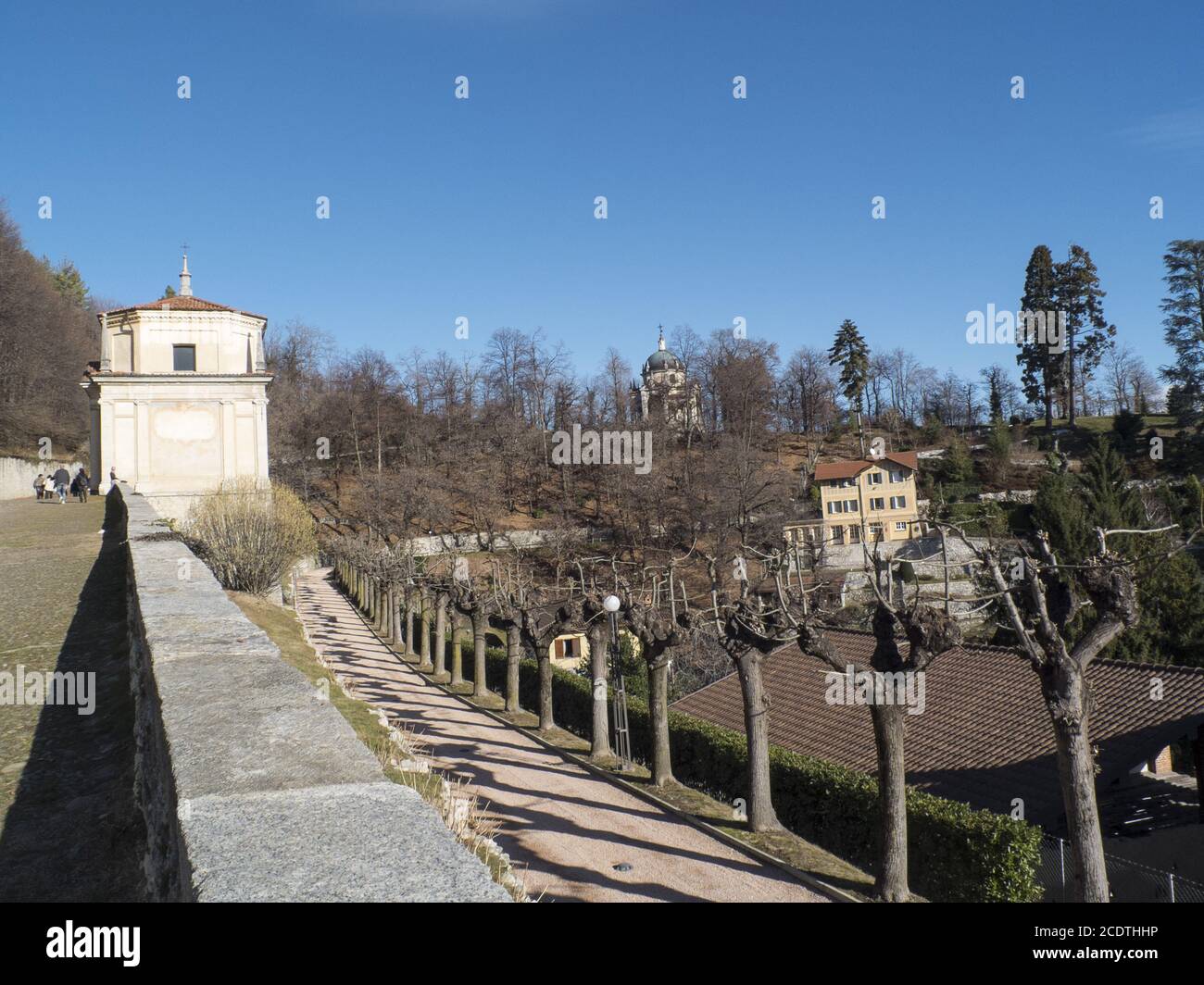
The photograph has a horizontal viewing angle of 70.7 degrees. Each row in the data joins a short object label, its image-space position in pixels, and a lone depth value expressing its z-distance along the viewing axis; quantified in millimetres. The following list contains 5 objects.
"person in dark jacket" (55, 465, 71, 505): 31812
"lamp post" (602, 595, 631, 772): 19167
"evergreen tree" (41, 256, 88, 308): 80362
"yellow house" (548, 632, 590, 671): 41922
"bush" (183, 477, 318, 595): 18531
